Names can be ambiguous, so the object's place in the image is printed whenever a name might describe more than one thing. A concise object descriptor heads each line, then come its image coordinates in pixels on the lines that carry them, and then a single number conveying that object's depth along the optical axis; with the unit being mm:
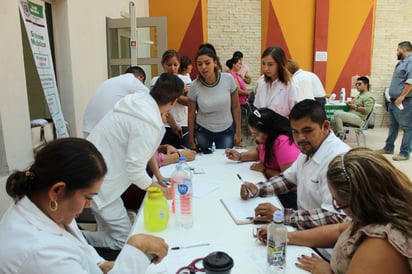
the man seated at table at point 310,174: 1580
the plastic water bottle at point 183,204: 1625
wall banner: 2607
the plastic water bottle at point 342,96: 6543
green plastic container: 1552
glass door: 4395
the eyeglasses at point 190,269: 1236
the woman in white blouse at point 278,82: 3029
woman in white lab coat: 890
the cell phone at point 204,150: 3030
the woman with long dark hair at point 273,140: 2270
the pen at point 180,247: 1410
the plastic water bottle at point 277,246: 1218
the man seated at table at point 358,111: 5598
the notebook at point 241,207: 1654
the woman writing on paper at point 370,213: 1013
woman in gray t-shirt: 3135
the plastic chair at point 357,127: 5645
